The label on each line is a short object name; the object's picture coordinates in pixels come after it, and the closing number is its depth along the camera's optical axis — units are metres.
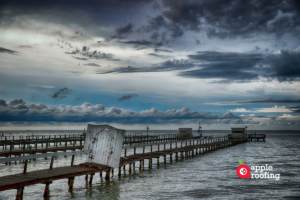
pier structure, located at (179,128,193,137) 80.51
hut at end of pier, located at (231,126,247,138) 82.62
